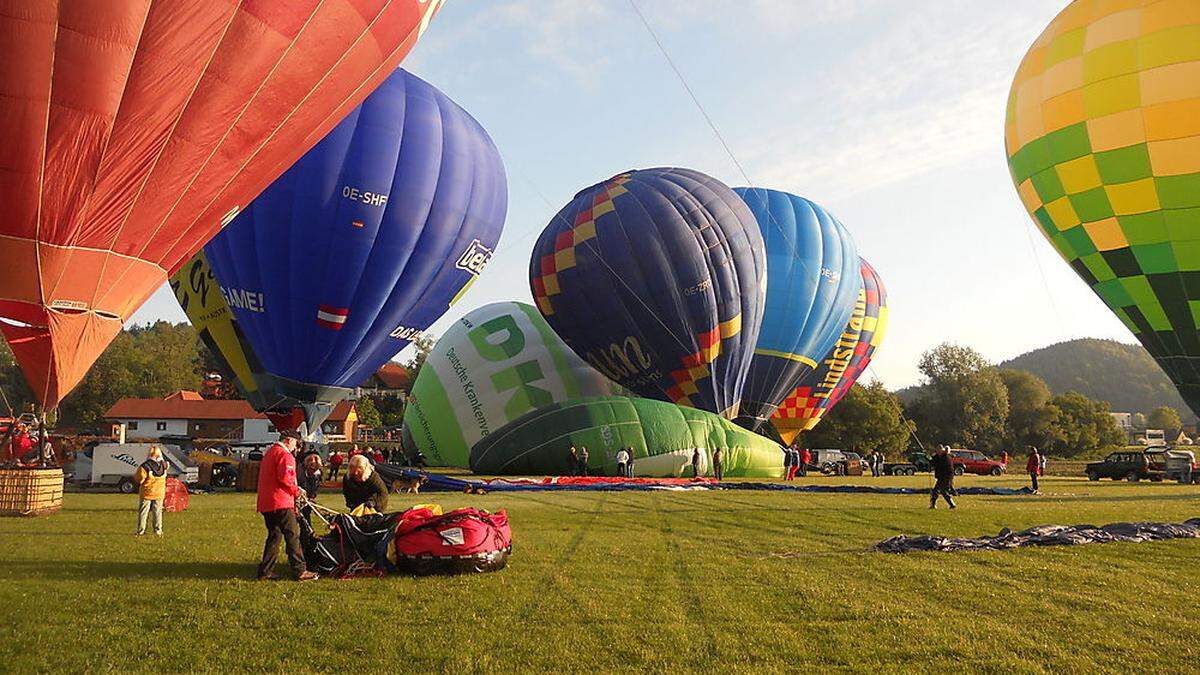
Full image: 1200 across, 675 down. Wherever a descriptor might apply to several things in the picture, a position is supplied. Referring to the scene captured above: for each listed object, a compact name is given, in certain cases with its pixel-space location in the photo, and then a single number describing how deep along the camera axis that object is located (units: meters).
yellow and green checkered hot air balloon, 17.95
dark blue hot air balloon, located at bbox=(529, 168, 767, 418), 26.67
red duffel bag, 7.50
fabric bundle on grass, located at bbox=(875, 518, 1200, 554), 9.04
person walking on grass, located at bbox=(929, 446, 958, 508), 14.98
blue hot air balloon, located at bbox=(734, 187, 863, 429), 31.53
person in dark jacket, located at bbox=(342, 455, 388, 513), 8.84
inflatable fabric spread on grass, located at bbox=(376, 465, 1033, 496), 18.34
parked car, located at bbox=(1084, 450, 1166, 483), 28.36
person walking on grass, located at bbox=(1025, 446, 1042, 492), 20.50
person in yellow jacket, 10.20
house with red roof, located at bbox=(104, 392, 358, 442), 60.44
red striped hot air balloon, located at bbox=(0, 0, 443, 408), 8.73
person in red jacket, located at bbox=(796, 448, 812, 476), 33.78
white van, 20.25
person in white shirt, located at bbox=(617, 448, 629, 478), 22.69
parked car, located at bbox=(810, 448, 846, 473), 37.69
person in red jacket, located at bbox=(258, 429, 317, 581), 7.33
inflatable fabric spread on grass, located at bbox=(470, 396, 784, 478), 22.91
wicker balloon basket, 12.34
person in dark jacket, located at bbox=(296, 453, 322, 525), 14.61
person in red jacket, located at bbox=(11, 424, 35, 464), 21.15
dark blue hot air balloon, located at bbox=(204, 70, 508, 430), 18.97
